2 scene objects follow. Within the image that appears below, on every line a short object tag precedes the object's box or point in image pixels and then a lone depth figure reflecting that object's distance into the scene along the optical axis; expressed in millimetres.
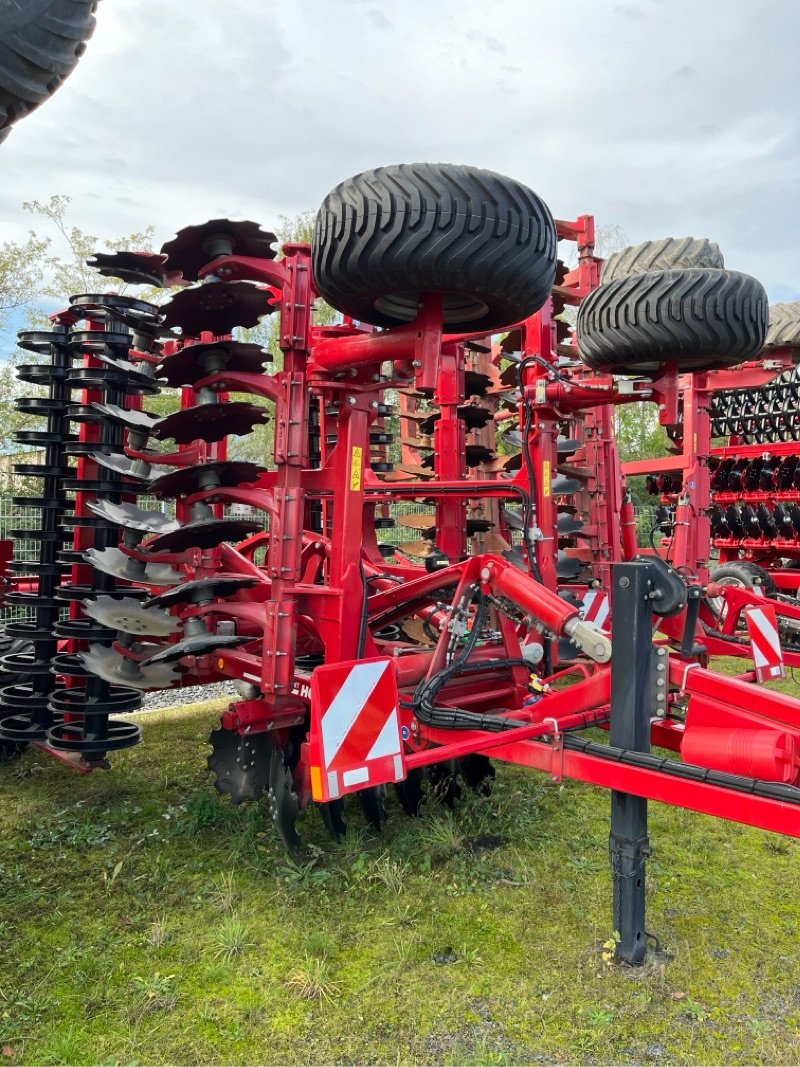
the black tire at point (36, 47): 1557
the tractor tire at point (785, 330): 7602
